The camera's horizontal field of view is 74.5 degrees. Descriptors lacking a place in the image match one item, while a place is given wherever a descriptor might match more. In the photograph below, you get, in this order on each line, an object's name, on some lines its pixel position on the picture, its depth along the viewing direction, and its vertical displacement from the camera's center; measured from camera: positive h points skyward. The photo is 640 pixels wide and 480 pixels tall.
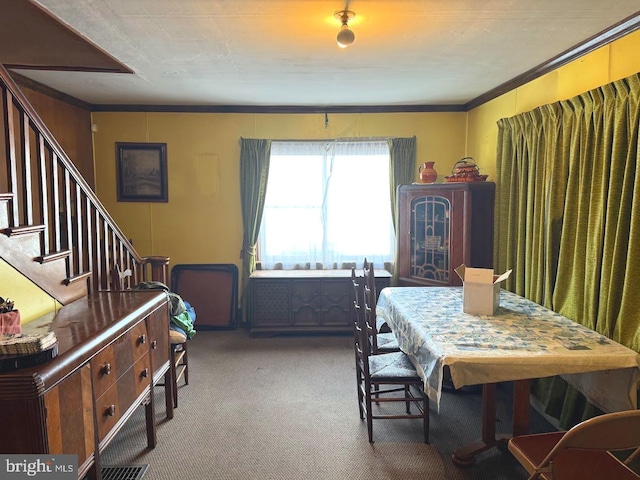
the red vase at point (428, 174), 4.09 +0.44
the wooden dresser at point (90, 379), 1.38 -0.64
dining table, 1.95 -0.64
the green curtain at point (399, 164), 4.57 +0.60
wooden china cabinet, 3.68 -0.10
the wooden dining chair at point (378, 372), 2.47 -0.92
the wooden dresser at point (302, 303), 4.39 -0.87
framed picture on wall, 4.57 +0.53
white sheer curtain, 4.61 +0.16
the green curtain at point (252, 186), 4.55 +0.37
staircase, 1.94 -0.05
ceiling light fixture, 2.20 +1.01
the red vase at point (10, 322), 1.62 -0.40
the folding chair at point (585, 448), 1.37 -0.93
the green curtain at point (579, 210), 2.21 +0.05
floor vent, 2.20 -1.34
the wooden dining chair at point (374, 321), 2.72 -0.69
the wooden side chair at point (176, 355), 2.89 -1.00
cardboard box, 2.62 -0.45
